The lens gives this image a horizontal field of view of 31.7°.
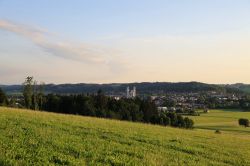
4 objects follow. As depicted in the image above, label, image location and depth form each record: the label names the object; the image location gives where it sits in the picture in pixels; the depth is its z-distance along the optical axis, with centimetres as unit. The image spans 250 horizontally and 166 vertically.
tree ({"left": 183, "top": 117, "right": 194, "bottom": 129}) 11084
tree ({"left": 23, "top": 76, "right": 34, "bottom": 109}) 9631
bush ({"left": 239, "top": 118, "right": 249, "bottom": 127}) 13111
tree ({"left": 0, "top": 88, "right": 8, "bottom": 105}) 10036
